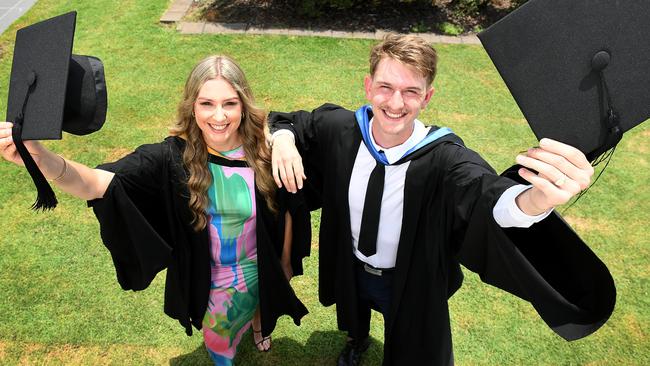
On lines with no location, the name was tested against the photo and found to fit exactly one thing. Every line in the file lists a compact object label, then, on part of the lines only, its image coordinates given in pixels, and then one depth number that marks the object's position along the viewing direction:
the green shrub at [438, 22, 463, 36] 7.79
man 1.86
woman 2.37
